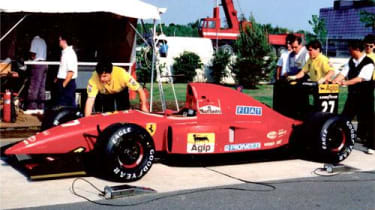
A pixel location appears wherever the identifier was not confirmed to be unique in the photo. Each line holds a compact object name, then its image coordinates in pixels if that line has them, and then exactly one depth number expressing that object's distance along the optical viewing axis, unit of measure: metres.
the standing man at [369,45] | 8.75
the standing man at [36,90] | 12.38
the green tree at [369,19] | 25.48
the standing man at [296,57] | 9.41
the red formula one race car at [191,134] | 6.11
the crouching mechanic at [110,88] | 7.13
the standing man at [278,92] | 8.39
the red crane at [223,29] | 37.75
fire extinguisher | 10.42
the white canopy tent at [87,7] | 11.05
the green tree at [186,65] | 25.70
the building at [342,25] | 57.56
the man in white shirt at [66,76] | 9.91
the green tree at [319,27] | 51.97
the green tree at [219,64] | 25.30
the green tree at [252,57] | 23.56
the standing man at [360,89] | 8.32
